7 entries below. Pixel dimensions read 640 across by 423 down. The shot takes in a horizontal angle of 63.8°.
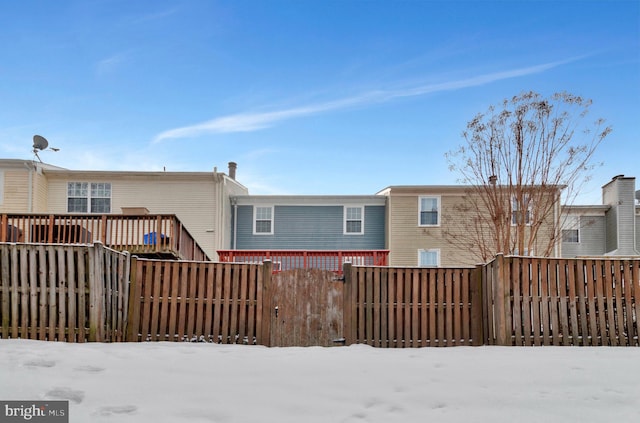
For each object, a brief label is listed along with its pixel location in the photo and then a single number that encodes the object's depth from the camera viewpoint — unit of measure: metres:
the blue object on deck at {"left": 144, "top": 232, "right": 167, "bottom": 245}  13.37
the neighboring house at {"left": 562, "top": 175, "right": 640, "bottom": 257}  23.95
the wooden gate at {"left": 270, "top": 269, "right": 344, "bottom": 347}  8.06
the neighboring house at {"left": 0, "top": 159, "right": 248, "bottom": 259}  21.47
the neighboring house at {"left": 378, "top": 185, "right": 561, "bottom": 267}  22.14
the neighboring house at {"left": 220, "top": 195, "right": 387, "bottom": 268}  22.80
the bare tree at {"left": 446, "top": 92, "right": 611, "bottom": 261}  18.09
